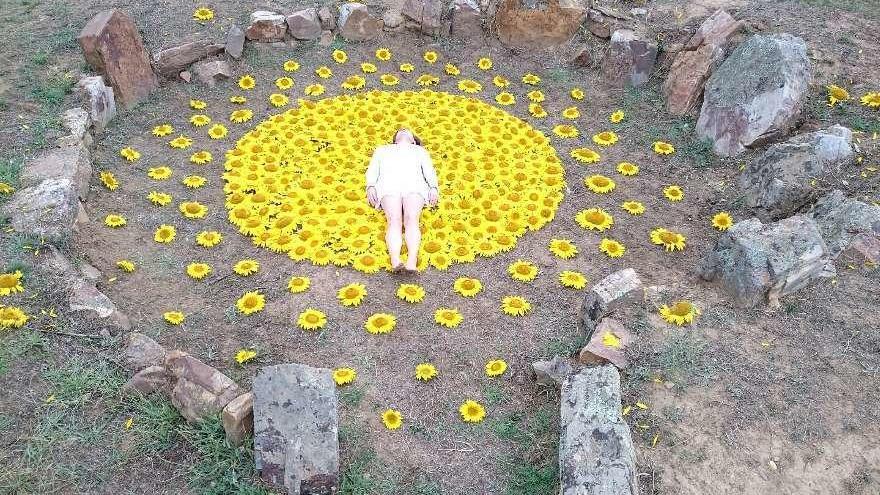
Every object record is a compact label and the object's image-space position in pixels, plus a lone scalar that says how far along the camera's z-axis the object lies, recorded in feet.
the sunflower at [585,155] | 25.96
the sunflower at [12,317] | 17.11
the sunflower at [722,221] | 22.67
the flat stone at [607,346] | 16.79
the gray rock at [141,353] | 16.62
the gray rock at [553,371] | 17.04
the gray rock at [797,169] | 22.03
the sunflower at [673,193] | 24.16
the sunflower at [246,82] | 29.04
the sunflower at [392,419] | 16.43
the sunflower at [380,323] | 18.89
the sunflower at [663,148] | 26.40
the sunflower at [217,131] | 26.32
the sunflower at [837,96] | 25.81
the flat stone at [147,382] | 16.03
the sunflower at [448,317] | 19.26
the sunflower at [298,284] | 19.94
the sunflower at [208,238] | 21.53
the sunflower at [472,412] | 16.78
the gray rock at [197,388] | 15.30
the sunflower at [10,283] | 17.92
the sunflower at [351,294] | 19.60
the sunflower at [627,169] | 25.39
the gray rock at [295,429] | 14.06
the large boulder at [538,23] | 31.86
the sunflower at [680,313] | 18.13
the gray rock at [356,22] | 31.71
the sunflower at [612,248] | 21.70
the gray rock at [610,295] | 18.02
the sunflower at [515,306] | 19.62
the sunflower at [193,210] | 22.59
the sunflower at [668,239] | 21.79
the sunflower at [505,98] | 29.16
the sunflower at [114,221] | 21.75
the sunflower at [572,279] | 20.54
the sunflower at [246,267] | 20.53
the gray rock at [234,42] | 30.27
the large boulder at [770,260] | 18.20
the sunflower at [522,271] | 20.84
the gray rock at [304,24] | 31.37
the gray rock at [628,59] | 29.63
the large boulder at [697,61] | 27.73
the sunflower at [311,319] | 18.85
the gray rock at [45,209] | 19.76
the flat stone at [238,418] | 14.79
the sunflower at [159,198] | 22.94
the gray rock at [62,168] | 21.81
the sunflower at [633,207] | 23.44
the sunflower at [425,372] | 17.66
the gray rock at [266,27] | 30.94
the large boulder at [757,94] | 24.90
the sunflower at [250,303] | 19.35
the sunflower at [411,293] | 19.92
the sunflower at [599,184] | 24.52
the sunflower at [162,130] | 26.20
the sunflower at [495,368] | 17.90
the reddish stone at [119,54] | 26.04
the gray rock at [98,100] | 25.57
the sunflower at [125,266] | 20.27
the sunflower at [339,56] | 30.89
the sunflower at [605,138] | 27.07
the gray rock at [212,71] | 29.04
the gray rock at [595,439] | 13.52
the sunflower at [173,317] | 18.70
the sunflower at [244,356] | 17.71
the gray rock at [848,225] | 19.63
